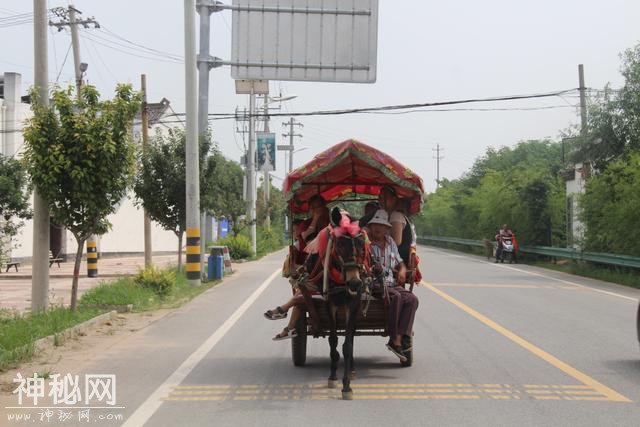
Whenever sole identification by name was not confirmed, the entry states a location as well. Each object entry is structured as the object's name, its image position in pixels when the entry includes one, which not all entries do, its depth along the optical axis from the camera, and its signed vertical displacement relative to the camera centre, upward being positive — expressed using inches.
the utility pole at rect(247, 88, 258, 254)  1618.6 +89.6
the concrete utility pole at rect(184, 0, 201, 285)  811.4 +82.5
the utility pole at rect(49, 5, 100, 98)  991.8 +273.9
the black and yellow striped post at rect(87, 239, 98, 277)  1016.2 -59.5
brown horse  298.0 -23.8
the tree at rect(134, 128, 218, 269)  882.1 +40.9
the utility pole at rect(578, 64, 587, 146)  1147.9 +183.8
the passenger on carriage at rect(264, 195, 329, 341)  353.4 -11.4
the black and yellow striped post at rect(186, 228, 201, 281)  816.3 -42.0
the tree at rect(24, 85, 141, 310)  499.8 +42.3
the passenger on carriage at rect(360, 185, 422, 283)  360.2 -7.1
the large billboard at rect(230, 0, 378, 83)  735.7 +175.9
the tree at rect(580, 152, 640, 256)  904.9 +11.2
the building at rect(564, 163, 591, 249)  1114.1 +21.2
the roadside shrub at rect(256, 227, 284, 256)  1884.2 -72.0
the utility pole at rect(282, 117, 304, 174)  3036.4 +348.8
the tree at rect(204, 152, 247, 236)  931.3 +35.2
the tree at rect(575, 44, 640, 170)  1075.3 +139.1
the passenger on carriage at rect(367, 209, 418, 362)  343.3 -32.0
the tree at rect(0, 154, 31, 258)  940.0 +31.0
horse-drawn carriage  302.2 -20.3
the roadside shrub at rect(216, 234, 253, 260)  1510.8 -61.2
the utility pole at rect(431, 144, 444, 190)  4107.8 +275.3
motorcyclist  1369.3 -36.8
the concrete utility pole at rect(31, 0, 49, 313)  516.7 +0.7
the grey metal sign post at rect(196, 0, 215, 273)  855.1 +171.1
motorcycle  1362.0 -56.8
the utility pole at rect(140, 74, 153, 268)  896.3 -6.9
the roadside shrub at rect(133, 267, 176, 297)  717.3 -62.4
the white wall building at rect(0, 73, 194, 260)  1285.7 -21.1
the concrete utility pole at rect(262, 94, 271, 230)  2098.2 +83.4
